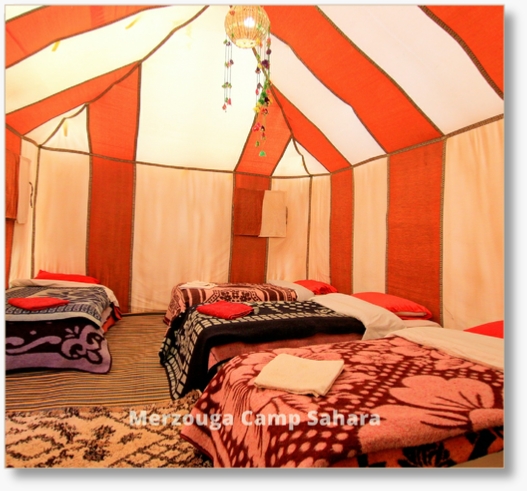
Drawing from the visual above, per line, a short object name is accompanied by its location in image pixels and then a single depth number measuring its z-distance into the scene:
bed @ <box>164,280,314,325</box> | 2.46
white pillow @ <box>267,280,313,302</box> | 2.64
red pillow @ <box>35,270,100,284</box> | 1.71
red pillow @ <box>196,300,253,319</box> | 2.21
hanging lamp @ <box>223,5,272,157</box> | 1.42
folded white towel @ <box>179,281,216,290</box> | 2.56
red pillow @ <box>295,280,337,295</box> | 2.76
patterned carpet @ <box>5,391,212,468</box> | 1.17
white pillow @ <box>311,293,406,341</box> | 2.21
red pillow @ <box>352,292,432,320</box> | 2.23
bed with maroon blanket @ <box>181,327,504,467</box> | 0.94
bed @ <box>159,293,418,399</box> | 1.90
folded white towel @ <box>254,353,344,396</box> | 1.16
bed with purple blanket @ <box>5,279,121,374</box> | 1.45
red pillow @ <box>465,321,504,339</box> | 1.45
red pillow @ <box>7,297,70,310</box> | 1.45
